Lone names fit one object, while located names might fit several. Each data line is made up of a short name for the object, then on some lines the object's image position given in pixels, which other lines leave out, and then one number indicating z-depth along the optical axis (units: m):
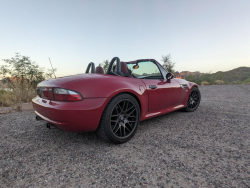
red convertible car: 1.69
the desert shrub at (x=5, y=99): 5.09
